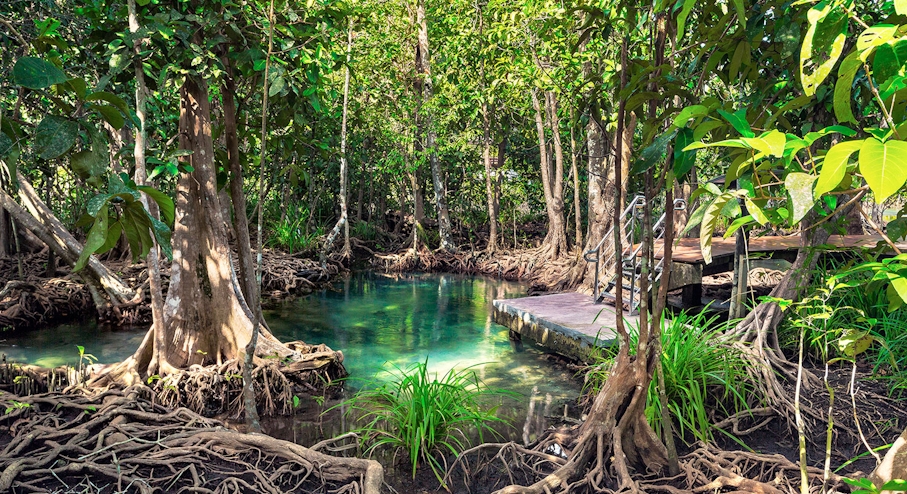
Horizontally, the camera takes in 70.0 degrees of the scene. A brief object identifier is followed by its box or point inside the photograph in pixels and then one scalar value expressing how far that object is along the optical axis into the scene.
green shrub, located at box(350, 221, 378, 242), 16.80
